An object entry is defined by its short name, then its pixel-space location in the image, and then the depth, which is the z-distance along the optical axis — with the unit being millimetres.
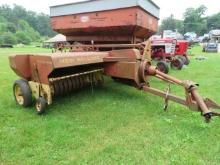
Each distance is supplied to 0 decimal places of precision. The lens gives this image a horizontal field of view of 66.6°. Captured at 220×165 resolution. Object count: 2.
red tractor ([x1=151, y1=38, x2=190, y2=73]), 5766
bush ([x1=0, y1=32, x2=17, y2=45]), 36983
